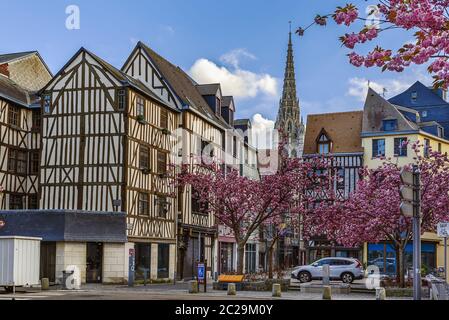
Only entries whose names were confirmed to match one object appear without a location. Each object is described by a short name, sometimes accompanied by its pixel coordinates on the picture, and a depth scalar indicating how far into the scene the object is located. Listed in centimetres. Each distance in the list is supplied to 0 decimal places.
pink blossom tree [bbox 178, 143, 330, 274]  3025
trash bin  2658
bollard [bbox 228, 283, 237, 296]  2348
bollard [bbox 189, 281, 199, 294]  2416
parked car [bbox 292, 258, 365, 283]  3206
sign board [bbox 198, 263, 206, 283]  2532
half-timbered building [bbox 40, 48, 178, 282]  3178
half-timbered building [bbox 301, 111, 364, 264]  5034
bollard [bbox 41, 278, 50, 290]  2470
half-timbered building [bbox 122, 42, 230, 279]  3750
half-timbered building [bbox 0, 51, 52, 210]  3353
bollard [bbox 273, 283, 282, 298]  2261
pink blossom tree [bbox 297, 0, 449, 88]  622
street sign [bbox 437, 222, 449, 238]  1630
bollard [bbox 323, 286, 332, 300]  2131
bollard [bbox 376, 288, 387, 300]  2061
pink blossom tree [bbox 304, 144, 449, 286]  2769
